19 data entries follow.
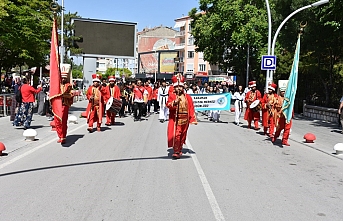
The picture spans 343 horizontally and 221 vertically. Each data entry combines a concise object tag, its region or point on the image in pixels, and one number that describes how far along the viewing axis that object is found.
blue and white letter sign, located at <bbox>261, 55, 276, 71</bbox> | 18.15
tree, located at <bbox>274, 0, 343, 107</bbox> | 23.55
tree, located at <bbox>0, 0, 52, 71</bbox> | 18.70
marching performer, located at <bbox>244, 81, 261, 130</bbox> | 16.80
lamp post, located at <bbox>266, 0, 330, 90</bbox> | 18.68
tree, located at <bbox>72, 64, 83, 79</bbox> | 92.94
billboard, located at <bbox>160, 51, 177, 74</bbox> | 80.90
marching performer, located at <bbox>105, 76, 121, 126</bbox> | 17.04
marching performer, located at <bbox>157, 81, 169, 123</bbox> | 19.83
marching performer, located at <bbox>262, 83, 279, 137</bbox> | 13.68
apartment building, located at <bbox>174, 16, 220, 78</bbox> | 73.88
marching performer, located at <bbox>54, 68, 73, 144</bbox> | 11.51
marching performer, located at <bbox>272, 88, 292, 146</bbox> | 12.66
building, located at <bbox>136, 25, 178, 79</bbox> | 81.78
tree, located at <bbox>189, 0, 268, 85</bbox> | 33.69
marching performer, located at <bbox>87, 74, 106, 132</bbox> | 14.01
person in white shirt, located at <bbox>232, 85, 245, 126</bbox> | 18.77
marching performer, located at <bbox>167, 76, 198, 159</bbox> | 9.65
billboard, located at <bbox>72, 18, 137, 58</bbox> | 38.47
